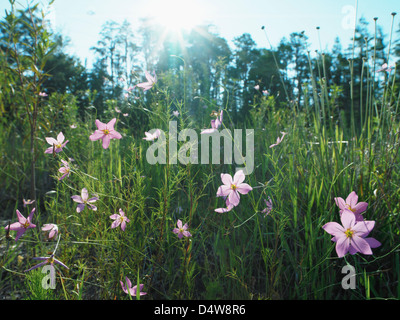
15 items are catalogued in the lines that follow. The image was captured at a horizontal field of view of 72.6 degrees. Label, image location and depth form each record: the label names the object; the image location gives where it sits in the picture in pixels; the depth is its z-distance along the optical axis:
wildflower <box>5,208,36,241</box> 1.10
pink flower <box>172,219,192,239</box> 1.13
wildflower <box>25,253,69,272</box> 0.94
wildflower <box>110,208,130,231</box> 1.12
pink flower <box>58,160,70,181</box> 1.28
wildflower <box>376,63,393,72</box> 1.64
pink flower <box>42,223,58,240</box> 1.12
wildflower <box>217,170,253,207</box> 1.01
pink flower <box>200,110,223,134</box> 1.16
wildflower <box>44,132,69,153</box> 1.25
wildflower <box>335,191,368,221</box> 0.96
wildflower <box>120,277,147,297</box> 1.04
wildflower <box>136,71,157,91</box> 1.38
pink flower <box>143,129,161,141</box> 1.25
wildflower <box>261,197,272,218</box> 1.13
